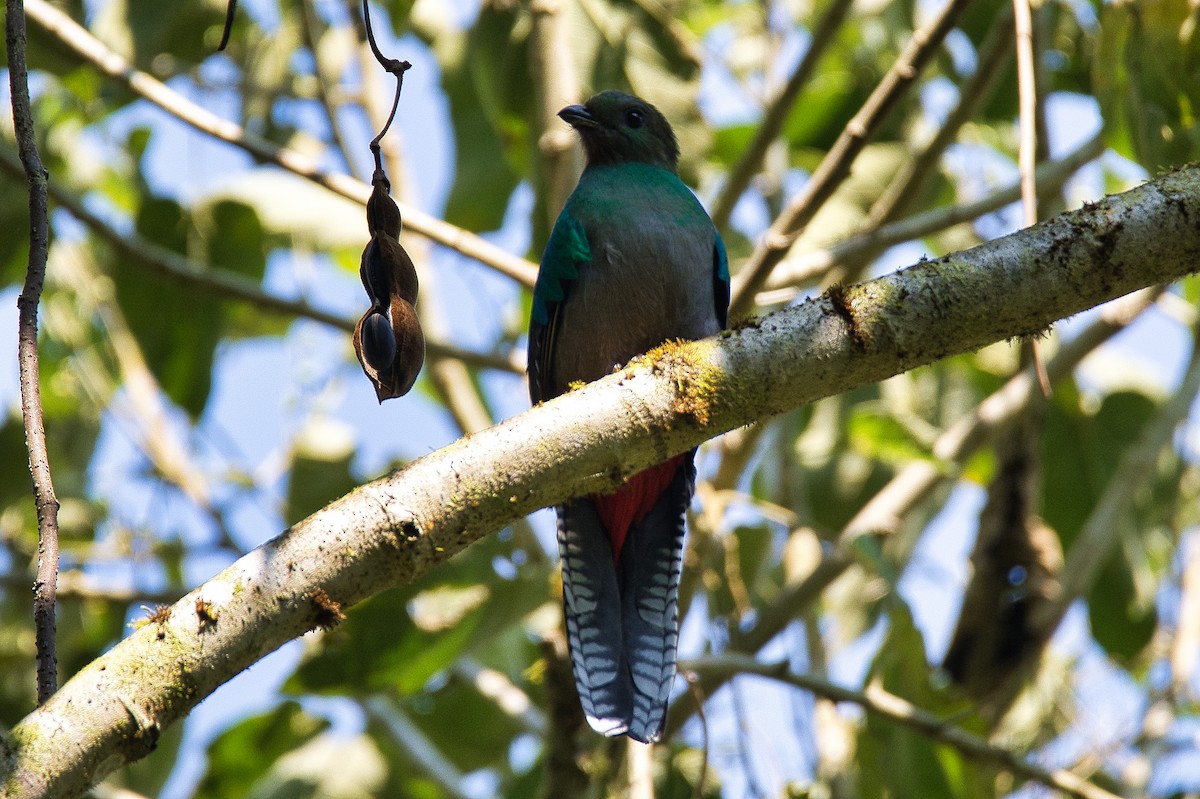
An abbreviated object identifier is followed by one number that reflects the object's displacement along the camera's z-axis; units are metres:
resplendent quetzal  7.77
